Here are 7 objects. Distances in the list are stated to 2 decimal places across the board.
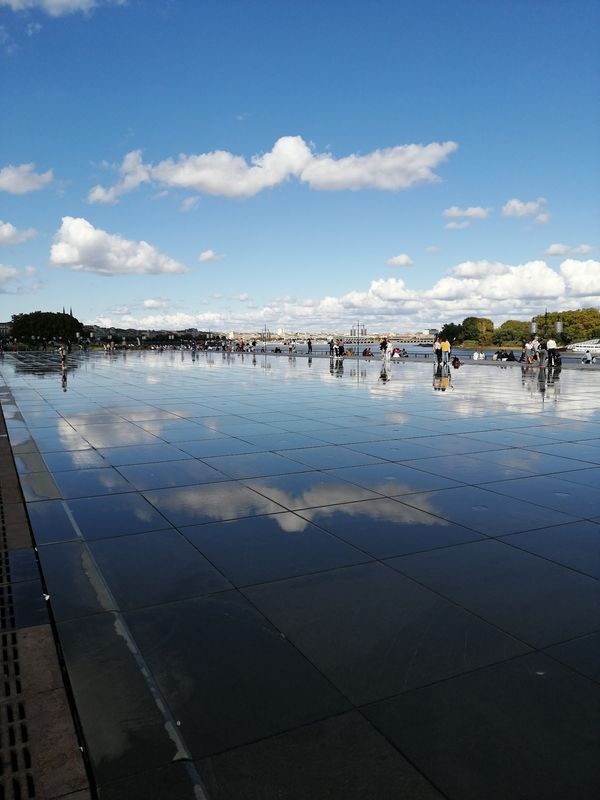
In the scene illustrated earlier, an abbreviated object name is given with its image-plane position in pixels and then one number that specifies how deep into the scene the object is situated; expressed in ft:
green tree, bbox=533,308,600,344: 488.85
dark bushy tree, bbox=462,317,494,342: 606.14
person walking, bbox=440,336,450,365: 107.14
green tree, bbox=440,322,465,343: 623.36
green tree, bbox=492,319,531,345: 509.43
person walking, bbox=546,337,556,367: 110.63
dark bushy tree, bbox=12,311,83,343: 418.10
